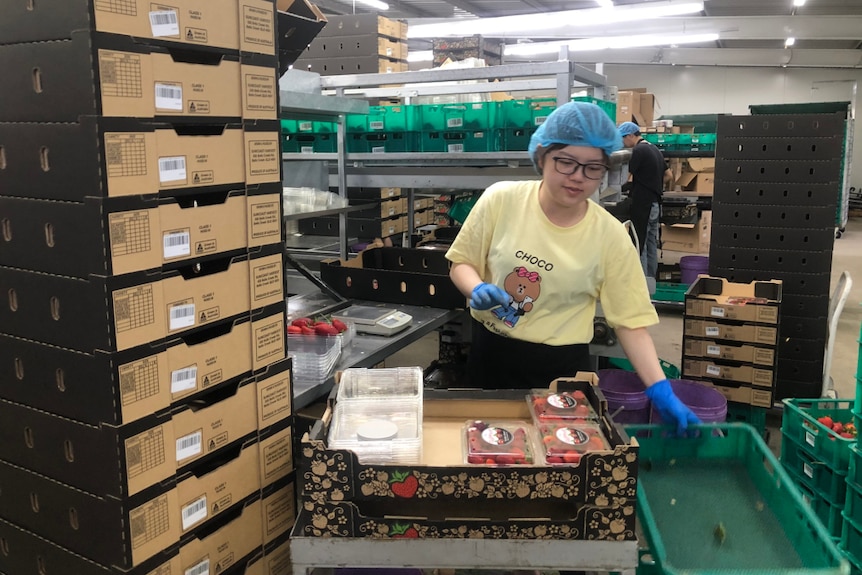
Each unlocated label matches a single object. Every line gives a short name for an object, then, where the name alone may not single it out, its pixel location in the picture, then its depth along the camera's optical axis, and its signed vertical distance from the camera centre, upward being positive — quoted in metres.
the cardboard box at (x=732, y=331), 3.53 -0.85
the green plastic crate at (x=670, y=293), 6.18 -1.13
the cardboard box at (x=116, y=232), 1.19 -0.13
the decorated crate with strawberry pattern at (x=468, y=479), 1.15 -0.53
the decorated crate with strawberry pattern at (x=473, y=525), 1.17 -0.61
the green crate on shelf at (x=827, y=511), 2.34 -1.21
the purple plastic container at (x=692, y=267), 5.96 -0.86
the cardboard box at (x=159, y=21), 1.15 +0.26
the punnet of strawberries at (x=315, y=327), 2.25 -0.53
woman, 1.79 -0.27
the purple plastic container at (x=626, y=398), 2.94 -1.03
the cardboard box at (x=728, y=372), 3.54 -1.07
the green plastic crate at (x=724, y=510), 1.20 -0.68
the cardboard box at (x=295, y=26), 1.82 +0.37
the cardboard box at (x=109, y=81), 1.15 +0.15
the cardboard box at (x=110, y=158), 1.17 +0.01
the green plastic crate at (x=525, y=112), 3.30 +0.26
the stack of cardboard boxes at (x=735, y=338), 3.53 -0.89
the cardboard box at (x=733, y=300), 3.53 -0.69
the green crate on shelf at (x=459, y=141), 3.46 +0.13
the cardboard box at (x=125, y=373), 1.23 -0.40
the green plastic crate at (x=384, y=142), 3.68 +0.13
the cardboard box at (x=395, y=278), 2.90 -0.50
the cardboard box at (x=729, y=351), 3.54 -0.97
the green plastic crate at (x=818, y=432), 2.31 -0.97
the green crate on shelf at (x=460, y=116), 3.42 +0.25
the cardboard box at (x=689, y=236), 7.70 -0.79
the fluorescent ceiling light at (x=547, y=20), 8.30 +1.87
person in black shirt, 5.98 -0.17
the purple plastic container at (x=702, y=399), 2.88 -1.02
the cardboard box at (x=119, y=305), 1.21 -0.26
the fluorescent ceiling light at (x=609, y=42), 10.01 +1.92
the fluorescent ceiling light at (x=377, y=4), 10.89 +2.62
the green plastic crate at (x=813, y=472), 2.35 -1.11
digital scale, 2.55 -0.58
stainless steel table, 1.97 -0.63
